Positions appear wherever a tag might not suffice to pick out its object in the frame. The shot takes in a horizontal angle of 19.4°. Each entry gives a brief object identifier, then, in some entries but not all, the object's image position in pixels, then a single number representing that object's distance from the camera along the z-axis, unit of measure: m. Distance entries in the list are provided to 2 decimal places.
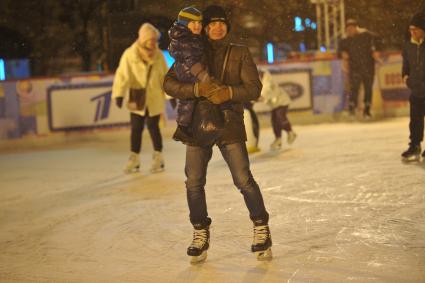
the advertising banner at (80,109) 21.10
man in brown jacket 6.85
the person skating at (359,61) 21.78
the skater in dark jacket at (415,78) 11.91
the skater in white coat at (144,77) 12.92
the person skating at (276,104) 15.70
